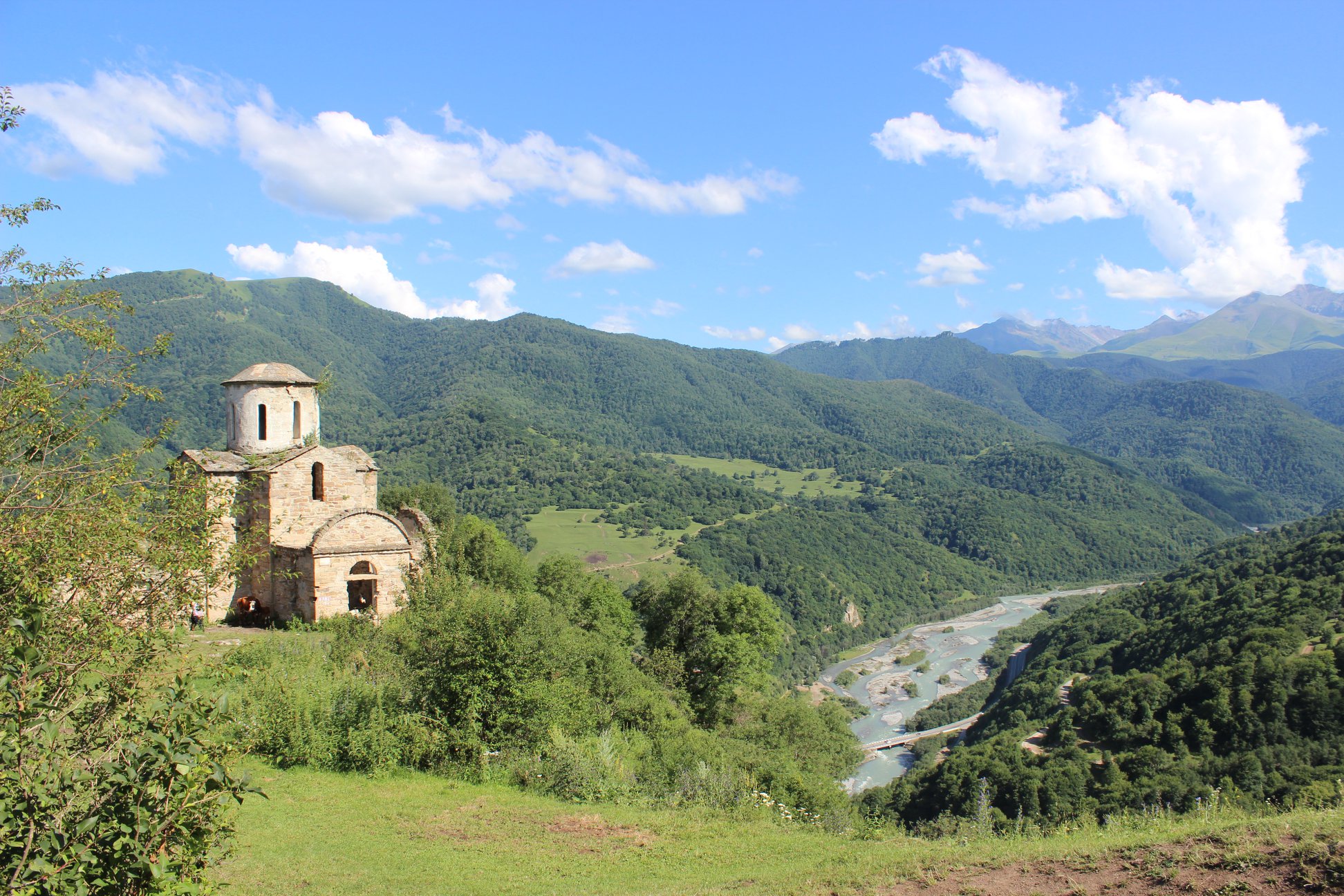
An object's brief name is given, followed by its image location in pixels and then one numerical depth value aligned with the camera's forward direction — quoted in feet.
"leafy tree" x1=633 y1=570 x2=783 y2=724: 84.89
